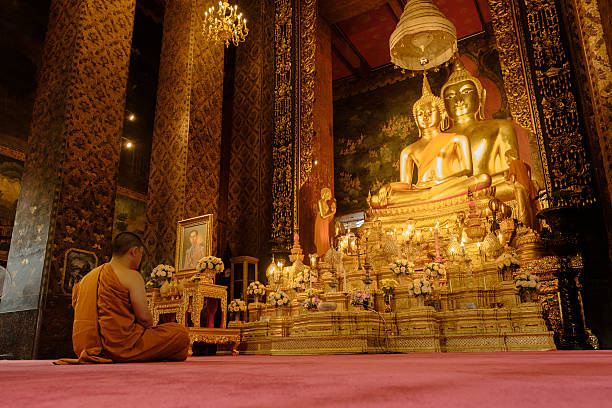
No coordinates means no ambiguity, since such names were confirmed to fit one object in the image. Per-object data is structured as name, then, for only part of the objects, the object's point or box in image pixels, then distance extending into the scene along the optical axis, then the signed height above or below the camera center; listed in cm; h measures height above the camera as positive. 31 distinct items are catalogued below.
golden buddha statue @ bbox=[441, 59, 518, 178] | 841 +360
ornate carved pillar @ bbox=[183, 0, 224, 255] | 721 +322
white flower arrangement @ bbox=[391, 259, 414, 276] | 522 +57
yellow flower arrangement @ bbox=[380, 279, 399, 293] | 514 +37
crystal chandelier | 593 +384
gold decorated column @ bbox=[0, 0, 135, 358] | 487 +184
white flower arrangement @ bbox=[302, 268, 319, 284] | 570 +54
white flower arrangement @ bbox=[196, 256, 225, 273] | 573 +71
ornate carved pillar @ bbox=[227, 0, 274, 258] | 781 +325
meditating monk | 287 +1
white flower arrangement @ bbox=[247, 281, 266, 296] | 613 +41
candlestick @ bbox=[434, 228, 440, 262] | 586 +96
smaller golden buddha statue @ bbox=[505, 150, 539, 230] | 635 +177
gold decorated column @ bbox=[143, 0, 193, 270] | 705 +296
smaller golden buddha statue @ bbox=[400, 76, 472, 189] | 806 +299
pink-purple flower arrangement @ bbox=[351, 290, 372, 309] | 468 +20
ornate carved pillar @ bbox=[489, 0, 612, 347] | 492 +260
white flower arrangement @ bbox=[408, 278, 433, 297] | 468 +29
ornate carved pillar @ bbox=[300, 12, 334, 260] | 778 +339
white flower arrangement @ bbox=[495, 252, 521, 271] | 498 +58
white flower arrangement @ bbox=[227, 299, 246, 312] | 601 +19
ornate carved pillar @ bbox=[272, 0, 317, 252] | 755 +364
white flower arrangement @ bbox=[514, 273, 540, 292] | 451 +32
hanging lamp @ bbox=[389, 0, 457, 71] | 530 +344
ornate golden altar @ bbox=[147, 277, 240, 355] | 527 +19
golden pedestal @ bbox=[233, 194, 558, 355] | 430 +10
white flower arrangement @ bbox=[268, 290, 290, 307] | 545 +24
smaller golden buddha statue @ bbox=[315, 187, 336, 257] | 775 +170
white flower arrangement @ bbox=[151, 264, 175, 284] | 588 +63
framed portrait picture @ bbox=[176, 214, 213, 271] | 627 +111
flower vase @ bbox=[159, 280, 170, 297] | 580 +40
